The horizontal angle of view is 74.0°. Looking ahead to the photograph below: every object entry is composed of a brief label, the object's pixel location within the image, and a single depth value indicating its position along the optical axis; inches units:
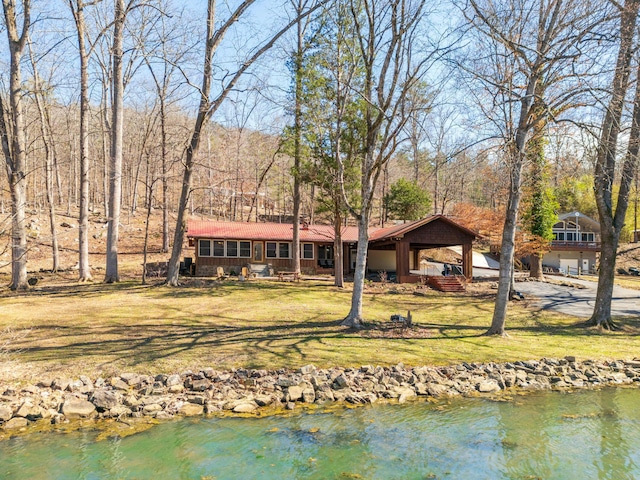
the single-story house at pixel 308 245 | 909.2
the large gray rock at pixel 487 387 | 336.2
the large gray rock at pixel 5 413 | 257.0
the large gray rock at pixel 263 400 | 297.9
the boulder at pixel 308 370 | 338.6
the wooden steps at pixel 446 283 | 829.8
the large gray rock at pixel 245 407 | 287.3
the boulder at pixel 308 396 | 305.0
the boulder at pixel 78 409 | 269.3
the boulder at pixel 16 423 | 253.3
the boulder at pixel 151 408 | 276.7
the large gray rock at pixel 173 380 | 310.0
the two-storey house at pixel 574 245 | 1395.2
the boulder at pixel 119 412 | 271.7
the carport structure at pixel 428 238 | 900.0
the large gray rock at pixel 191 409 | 281.1
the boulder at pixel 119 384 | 301.6
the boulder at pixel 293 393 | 302.7
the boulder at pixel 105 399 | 276.1
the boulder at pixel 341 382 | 322.7
